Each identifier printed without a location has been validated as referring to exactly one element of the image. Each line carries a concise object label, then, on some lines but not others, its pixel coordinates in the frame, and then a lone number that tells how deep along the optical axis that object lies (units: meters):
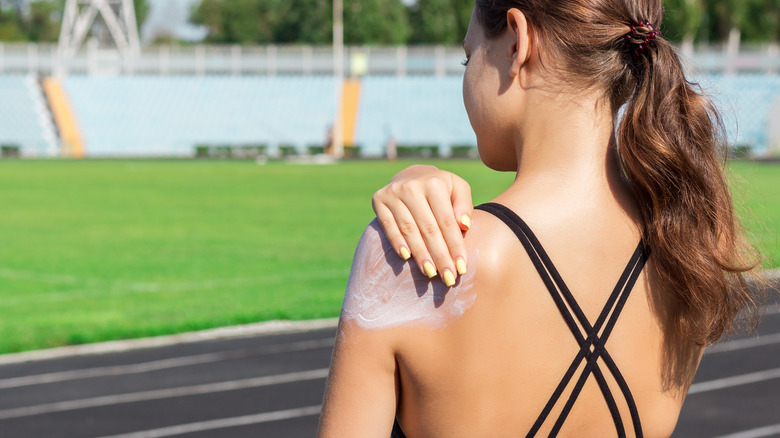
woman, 1.34
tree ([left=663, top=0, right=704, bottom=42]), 55.97
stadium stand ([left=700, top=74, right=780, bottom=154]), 51.06
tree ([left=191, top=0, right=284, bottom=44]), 82.19
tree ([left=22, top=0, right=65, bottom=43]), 89.94
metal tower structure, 60.06
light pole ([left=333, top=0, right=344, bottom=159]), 49.38
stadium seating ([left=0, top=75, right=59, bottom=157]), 50.52
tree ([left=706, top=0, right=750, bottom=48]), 69.88
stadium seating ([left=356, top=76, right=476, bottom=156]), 52.50
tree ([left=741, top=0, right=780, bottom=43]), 70.69
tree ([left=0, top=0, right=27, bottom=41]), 82.88
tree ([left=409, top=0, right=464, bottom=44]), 72.31
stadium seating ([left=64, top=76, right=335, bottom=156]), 51.66
